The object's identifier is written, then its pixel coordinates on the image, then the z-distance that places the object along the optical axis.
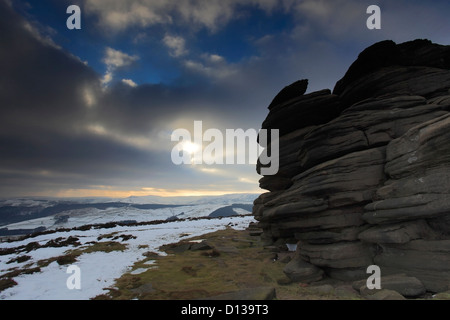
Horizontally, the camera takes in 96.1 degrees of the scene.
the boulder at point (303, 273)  16.00
